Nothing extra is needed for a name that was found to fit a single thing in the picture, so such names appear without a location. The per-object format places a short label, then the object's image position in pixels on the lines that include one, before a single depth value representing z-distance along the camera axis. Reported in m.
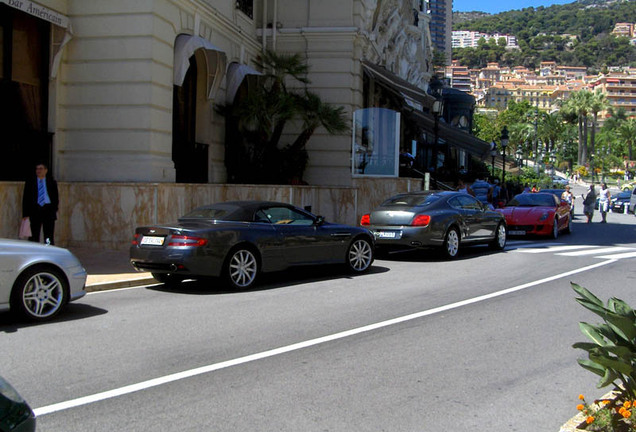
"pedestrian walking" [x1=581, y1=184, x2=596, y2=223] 28.36
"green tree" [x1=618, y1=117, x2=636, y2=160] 138.75
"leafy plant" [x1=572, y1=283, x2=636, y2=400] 3.97
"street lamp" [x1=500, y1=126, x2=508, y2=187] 33.66
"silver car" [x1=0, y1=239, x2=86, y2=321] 7.14
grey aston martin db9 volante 9.42
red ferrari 19.41
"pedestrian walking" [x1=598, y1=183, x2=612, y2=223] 29.24
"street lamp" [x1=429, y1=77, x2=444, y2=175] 22.43
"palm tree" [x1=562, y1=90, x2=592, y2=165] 106.69
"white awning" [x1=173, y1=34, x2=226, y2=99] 15.43
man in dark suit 11.82
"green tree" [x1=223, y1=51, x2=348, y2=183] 17.75
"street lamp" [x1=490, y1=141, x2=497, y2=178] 30.51
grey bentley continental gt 13.86
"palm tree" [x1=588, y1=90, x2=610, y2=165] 105.94
